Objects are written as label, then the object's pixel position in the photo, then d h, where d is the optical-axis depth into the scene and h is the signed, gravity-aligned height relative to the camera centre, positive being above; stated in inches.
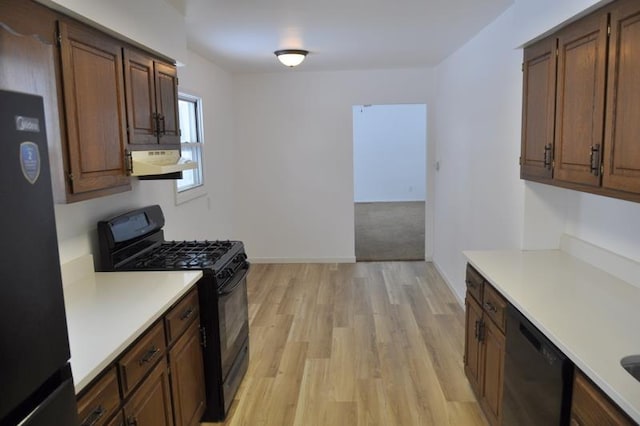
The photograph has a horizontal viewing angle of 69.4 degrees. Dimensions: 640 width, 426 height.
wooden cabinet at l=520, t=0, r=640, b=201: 72.4 +8.5
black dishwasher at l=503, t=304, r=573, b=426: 67.5 -36.6
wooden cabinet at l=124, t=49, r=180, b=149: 99.5 +14.0
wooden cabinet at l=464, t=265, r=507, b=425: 94.2 -42.6
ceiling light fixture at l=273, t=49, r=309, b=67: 176.6 +39.0
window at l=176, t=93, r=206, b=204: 174.6 +7.4
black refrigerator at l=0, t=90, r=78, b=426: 36.3 -9.7
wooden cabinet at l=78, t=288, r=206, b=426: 65.1 -36.2
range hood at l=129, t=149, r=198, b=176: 98.8 -0.5
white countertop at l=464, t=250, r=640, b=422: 59.3 -27.0
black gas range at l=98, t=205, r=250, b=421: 104.7 -26.5
